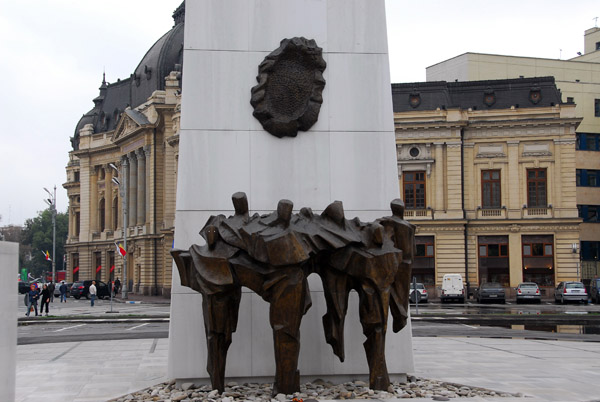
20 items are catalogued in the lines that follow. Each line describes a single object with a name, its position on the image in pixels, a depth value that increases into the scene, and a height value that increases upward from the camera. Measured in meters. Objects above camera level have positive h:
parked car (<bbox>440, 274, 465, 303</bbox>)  47.25 -2.96
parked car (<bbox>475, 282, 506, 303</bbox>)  46.72 -3.31
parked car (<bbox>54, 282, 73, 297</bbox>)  70.26 -4.58
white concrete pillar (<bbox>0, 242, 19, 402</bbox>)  8.52 -0.82
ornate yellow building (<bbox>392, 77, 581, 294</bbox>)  53.34 +4.33
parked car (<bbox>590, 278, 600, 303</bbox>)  49.03 -3.35
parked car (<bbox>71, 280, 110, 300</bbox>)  61.25 -3.86
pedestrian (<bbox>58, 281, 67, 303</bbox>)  57.16 -3.64
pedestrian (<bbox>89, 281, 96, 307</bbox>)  48.09 -3.04
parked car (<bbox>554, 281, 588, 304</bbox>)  46.34 -3.22
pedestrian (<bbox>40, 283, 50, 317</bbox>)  37.91 -2.57
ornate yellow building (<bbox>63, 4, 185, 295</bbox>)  68.62 +7.68
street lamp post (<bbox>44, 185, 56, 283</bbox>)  74.65 +4.19
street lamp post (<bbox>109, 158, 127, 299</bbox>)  55.66 +2.58
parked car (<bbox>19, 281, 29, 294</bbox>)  80.23 -4.63
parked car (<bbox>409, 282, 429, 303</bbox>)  45.00 -3.19
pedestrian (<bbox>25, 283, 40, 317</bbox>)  36.36 -2.56
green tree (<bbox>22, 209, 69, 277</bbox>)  128.88 +0.96
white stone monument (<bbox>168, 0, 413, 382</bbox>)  11.98 +1.55
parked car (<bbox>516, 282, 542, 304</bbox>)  47.47 -3.38
